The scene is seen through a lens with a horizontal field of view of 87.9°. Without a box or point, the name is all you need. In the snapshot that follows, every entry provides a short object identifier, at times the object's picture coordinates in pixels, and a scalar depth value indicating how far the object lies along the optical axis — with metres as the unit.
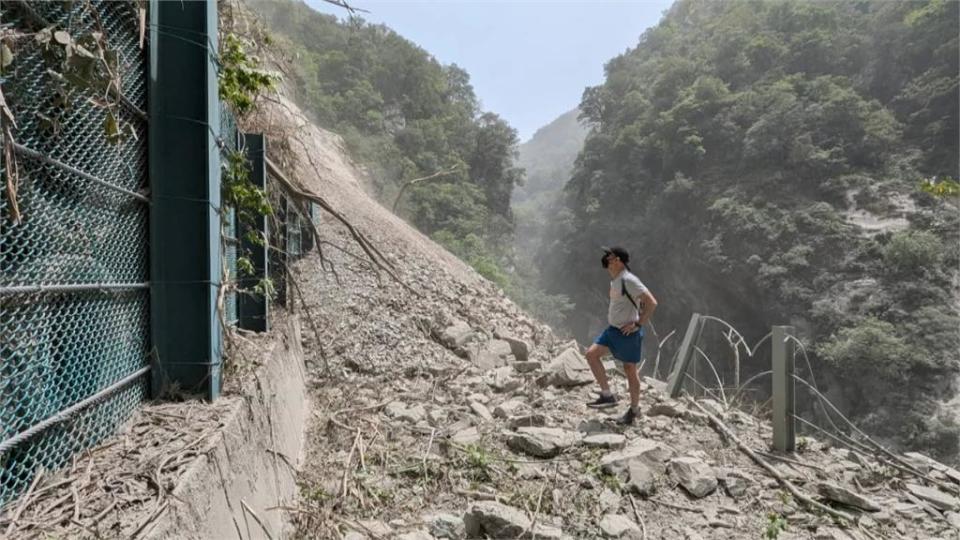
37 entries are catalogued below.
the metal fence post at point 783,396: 3.72
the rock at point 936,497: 3.17
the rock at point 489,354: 5.42
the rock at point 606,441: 3.54
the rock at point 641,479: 3.03
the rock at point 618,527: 2.58
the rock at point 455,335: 5.58
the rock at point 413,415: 3.89
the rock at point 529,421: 3.85
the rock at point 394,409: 3.98
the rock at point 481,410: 4.02
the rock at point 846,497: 3.01
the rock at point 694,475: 3.09
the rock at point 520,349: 5.80
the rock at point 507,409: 4.06
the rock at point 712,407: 4.49
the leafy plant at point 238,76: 2.87
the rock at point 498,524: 2.42
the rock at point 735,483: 3.16
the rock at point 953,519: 3.02
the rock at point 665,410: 4.24
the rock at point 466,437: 3.48
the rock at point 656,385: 5.07
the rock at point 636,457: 3.17
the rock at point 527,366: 5.28
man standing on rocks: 3.99
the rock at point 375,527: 2.37
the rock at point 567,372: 4.86
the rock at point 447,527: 2.45
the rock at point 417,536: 2.29
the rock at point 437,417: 3.90
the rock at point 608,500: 2.86
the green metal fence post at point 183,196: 2.18
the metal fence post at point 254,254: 3.58
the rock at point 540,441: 3.40
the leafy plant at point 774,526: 2.72
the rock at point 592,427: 3.88
